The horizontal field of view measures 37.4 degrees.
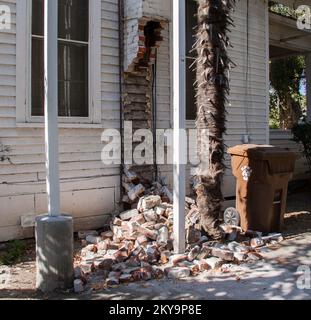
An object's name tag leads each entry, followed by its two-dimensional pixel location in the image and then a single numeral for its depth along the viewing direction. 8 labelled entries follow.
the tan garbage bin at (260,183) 6.85
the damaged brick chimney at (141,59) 7.16
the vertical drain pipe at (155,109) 7.88
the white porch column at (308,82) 13.68
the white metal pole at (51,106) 4.68
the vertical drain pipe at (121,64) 7.43
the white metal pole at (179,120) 5.67
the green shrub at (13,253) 5.66
